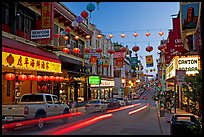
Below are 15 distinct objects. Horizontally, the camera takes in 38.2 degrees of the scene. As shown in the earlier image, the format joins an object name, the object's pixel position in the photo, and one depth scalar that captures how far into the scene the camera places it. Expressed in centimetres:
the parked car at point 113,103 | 3720
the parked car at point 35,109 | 1518
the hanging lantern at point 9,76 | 1971
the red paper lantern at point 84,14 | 2011
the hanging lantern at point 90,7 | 1808
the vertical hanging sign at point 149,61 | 4477
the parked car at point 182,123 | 1187
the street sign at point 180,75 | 1484
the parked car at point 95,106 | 3014
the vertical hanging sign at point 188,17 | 1229
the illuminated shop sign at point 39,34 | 2461
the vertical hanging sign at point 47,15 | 2470
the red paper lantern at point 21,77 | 2125
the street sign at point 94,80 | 4490
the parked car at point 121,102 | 4574
